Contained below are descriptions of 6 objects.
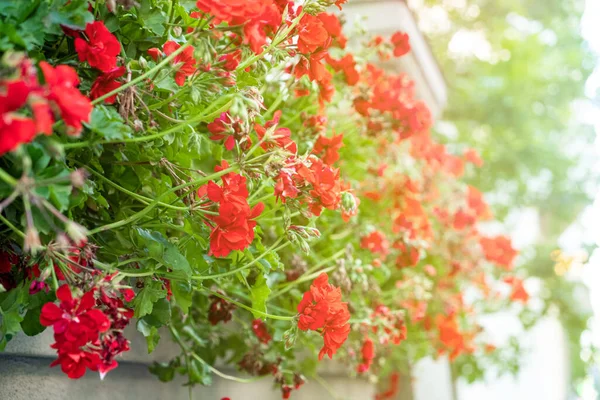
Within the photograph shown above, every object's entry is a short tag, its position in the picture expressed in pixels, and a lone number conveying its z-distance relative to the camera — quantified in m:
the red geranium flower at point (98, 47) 0.84
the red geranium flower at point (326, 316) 1.03
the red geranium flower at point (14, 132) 0.56
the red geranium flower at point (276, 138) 0.92
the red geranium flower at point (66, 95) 0.62
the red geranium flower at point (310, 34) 0.98
